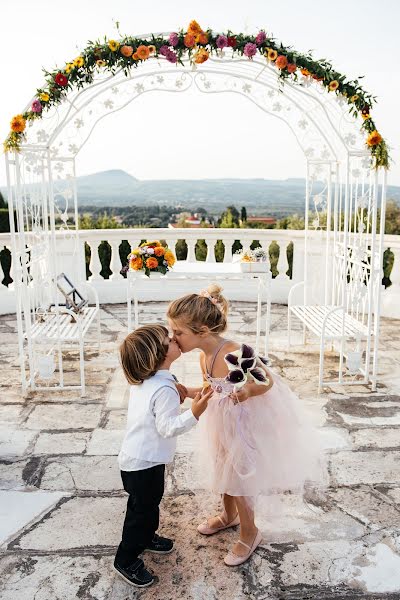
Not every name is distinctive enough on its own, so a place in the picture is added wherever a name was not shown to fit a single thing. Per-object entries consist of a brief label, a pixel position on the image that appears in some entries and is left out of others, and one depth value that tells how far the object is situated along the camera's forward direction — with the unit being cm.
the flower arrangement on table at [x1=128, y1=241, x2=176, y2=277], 527
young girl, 244
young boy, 226
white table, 535
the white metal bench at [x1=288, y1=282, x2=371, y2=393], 464
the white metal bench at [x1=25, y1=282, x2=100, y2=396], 457
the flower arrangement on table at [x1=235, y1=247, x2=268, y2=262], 542
